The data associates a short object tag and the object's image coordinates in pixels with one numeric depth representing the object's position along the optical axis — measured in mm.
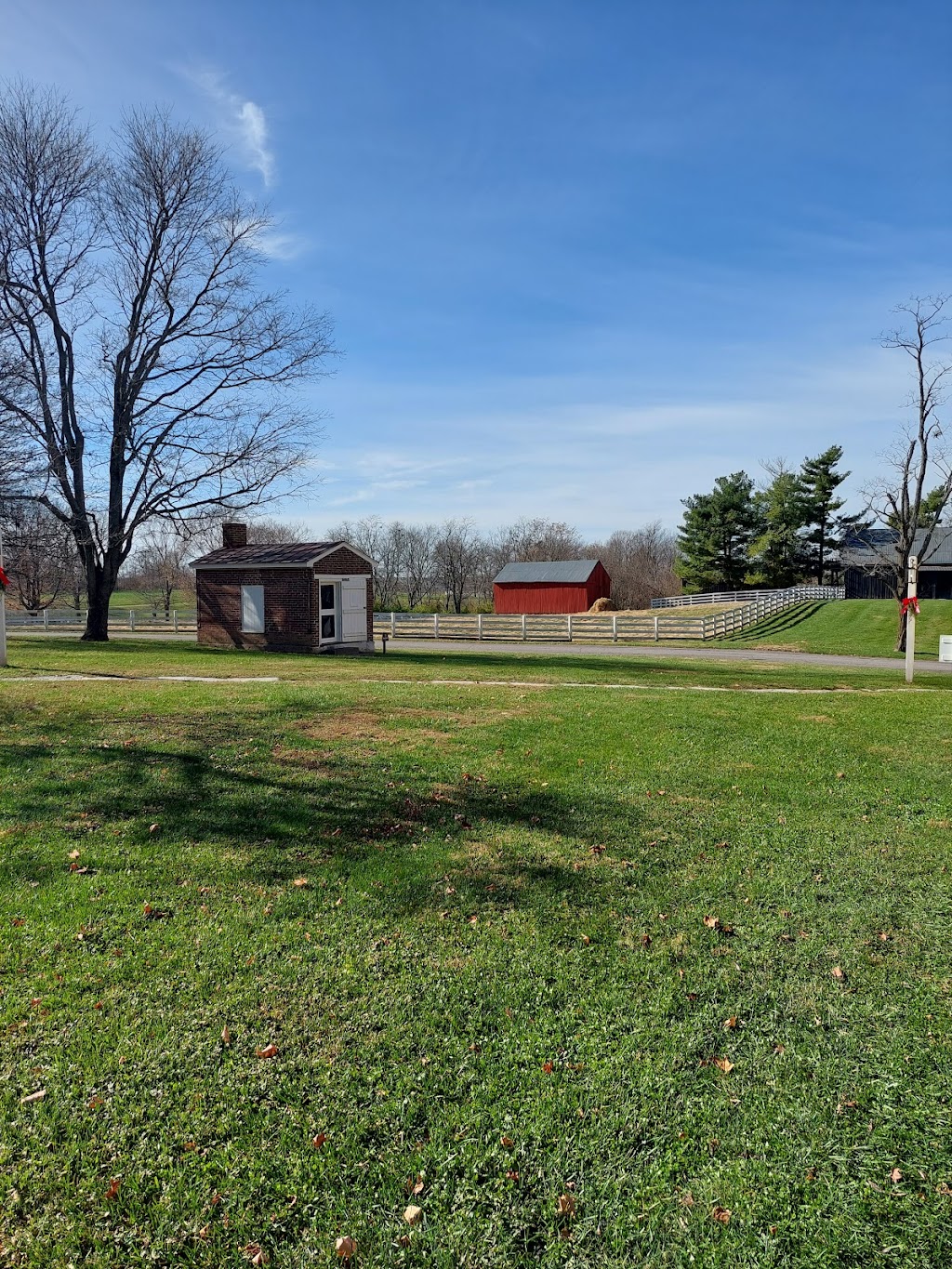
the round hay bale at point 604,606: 49344
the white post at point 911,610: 15109
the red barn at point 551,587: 50562
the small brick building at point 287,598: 23000
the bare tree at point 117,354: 23000
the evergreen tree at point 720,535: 54250
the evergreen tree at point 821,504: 52844
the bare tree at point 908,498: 26266
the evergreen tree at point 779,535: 52656
